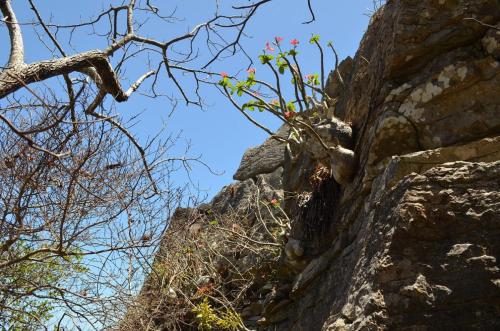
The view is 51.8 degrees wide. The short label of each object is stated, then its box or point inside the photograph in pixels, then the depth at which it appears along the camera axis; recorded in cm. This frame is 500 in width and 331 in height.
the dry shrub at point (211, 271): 752
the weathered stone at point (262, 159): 1055
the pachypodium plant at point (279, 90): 665
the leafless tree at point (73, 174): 464
